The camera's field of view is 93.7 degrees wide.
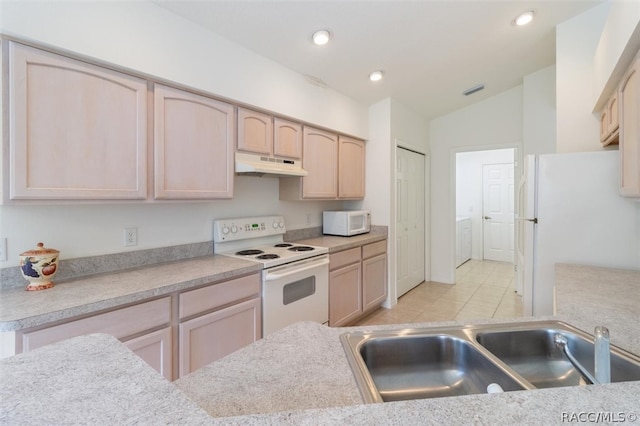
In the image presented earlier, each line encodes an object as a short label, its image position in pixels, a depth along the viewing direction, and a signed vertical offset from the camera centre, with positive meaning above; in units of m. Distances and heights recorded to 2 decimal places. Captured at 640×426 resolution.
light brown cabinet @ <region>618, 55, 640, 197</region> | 1.37 +0.40
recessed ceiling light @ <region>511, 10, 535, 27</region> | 2.40 +1.58
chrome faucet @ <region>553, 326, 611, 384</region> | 0.75 -0.37
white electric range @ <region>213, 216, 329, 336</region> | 2.11 -0.42
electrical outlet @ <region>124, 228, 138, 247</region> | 1.90 -0.16
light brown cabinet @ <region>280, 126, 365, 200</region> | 2.84 +0.44
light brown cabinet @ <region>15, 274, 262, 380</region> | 1.29 -0.59
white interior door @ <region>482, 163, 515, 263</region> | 5.88 -0.02
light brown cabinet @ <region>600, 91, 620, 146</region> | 1.84 +0.60
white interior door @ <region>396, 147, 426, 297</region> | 3.90 -0.11
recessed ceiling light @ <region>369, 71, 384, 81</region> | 2.95 +1.36
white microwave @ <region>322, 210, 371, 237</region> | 3.25 -0.12
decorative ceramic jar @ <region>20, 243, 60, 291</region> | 1.40 -0.26
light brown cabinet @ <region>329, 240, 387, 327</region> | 2.76 -0.72
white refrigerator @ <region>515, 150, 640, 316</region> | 1.92 -0.06
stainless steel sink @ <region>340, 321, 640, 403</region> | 0.90 -0.47
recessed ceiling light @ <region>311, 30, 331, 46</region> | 2.23 +1.32
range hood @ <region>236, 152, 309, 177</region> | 2.19 +0.37
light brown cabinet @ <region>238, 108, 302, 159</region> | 2.27 +0.63
